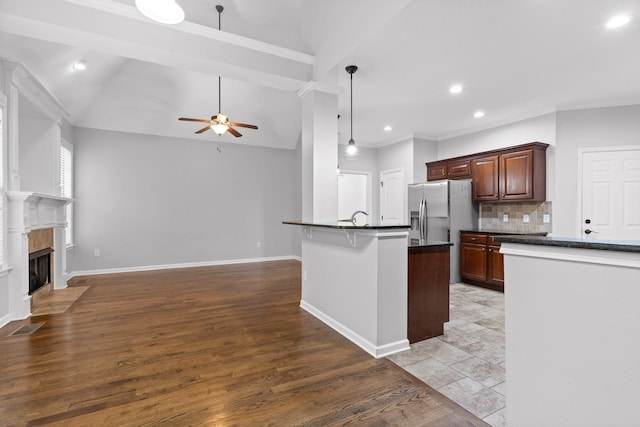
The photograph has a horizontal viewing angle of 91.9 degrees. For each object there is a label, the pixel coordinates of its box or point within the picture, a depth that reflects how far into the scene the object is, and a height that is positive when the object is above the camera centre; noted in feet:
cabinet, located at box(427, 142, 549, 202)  15.24 +2.20
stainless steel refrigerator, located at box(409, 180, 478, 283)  17.25 +0.04
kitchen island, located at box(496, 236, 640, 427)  3.96 -1.67
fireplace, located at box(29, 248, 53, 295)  13.17 -2.58
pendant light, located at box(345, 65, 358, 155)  11.48 +3.00
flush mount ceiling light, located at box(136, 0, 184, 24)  4.95 +3.31
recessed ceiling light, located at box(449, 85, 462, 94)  13.34 +5.49
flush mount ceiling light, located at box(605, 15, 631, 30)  8.38 +5.34
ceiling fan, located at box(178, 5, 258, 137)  13.20 +3.90
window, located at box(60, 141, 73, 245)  17.21 +1.98
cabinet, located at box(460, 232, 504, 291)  15.55 -2.50
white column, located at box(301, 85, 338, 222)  12.20 +2.29
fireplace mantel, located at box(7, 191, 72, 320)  11.42 -1.26
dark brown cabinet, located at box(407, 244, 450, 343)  9.53 -2.49
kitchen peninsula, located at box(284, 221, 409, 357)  8.64 -2.16
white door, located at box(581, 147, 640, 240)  13.71 +0.95
